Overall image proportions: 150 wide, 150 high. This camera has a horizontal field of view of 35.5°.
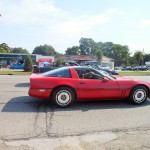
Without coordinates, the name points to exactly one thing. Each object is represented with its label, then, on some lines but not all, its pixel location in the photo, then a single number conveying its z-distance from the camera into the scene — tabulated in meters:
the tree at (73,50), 122.82
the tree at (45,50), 128.09
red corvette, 6.83
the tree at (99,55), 76.53
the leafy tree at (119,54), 115.34
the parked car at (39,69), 11.54
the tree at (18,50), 118.51
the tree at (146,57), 109.61
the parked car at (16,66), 44.43
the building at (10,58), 53.24
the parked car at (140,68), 60.46
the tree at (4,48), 81.82
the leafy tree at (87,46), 128.71
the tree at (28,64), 30.14
